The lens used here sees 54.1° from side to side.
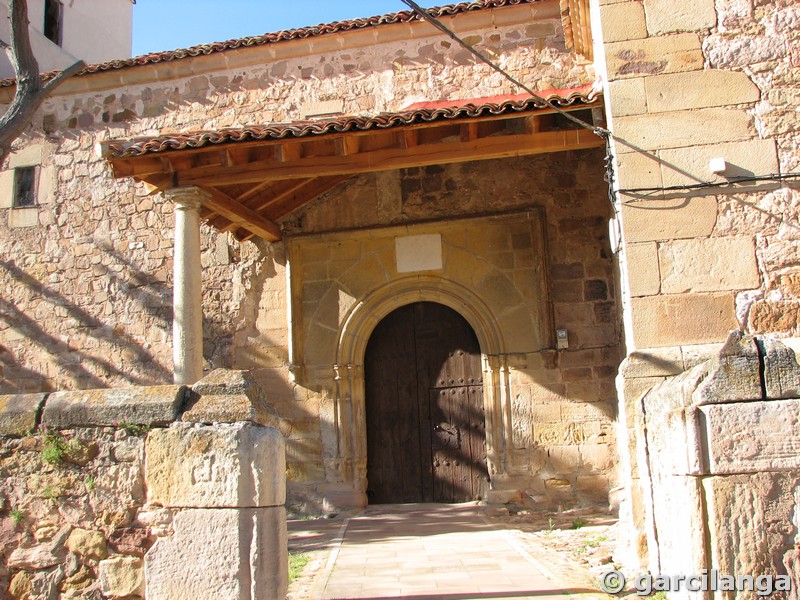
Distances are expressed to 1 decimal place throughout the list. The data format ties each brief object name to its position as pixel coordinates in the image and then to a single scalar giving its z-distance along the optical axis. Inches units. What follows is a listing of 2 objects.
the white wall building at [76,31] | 517.7
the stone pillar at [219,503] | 126.4
